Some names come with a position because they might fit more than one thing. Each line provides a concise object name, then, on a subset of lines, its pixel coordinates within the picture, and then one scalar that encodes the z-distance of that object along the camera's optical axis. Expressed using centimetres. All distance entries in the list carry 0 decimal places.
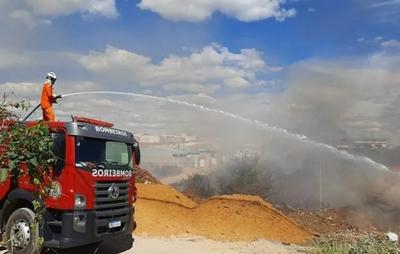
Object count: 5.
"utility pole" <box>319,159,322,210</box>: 2503
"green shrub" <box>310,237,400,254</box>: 976
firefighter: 1199
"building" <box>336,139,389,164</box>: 3033
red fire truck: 932
